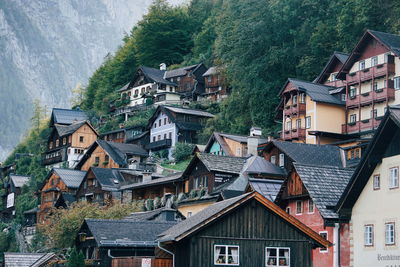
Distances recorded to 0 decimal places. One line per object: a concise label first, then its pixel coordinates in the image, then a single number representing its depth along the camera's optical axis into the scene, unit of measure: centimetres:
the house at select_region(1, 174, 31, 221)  11656
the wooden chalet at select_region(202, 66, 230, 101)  11544
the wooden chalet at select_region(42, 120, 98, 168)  11888
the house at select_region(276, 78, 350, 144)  7694
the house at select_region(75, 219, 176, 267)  4475
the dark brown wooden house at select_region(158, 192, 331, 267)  3644
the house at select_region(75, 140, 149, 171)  10025
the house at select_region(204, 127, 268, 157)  8150
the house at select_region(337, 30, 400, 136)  7188
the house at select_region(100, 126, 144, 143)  11384
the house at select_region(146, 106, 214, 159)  10375
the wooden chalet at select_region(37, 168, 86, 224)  9582
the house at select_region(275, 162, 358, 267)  4106
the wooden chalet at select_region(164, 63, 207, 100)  12169
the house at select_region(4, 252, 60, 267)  4941
